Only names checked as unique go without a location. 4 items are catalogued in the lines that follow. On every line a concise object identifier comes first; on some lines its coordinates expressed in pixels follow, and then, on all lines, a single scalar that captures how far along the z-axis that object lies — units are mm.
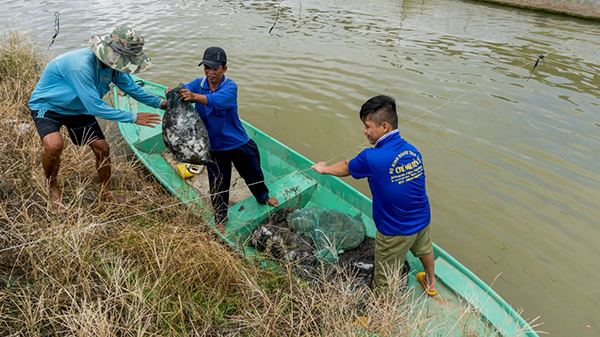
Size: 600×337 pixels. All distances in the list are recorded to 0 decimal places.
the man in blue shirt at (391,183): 2625
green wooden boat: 2816
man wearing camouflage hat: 3184
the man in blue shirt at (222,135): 3217
